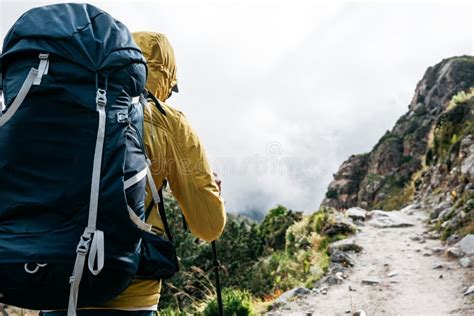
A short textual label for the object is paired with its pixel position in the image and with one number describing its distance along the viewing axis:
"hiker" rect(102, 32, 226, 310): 2.00
